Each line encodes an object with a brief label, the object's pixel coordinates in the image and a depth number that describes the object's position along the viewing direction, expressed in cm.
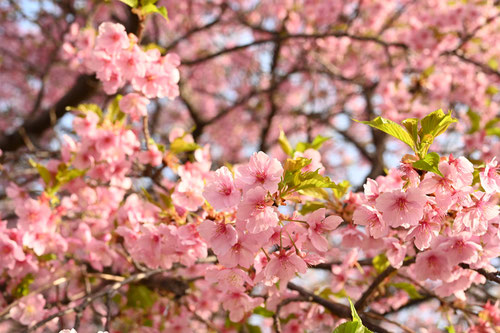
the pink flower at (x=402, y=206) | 95
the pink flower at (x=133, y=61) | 108
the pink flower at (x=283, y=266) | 98
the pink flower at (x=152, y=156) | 115
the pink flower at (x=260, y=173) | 95
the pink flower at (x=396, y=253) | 102
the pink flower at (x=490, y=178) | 95
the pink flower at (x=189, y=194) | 104
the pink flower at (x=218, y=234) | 97
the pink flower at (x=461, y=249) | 99
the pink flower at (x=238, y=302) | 105
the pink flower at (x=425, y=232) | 97
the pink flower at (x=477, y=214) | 96
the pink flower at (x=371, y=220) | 98
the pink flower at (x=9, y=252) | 109
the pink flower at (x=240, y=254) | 98
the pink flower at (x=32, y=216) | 110
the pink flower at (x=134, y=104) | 111
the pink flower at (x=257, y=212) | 95
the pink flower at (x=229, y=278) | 100
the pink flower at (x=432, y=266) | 101
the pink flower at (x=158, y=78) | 110
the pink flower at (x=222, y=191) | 97
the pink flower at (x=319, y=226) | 98
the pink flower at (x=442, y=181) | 95
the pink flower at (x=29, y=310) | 112
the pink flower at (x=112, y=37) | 107
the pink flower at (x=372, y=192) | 98
